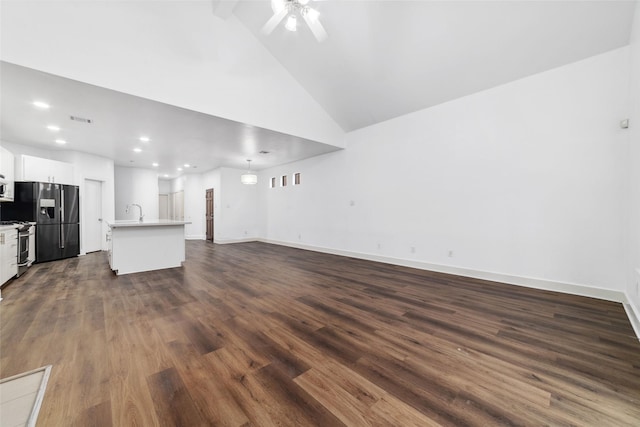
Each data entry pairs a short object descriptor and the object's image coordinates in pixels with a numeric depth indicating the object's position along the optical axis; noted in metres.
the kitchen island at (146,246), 4.42
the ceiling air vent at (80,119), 4.15
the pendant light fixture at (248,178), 7.00
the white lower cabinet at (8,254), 3.54
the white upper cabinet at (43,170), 5.14
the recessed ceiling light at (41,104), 3.59
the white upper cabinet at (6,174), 4.42
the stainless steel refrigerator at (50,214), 5.13
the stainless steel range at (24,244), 4.24
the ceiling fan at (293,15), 2.84
